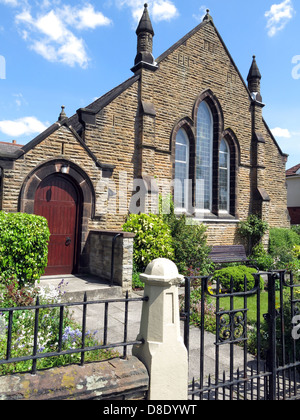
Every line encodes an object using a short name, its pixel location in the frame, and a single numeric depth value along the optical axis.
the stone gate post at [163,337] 2.57
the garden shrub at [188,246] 9.89
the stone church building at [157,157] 8.53
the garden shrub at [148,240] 9.09
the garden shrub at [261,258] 12.60
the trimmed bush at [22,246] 6.09
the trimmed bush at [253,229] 13.68
